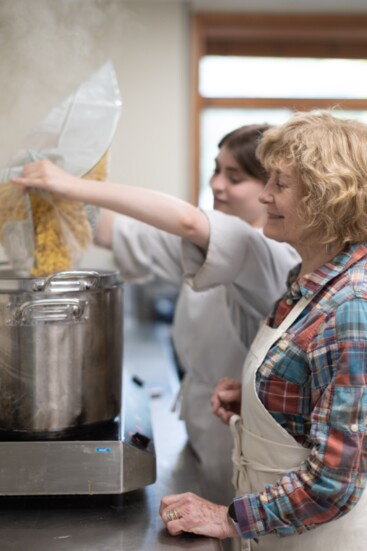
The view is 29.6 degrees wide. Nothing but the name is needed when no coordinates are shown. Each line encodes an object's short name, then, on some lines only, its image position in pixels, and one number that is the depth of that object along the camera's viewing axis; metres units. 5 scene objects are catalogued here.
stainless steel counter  0.99
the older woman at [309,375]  0.91
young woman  1.22
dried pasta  1.26
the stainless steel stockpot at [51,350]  1.03
